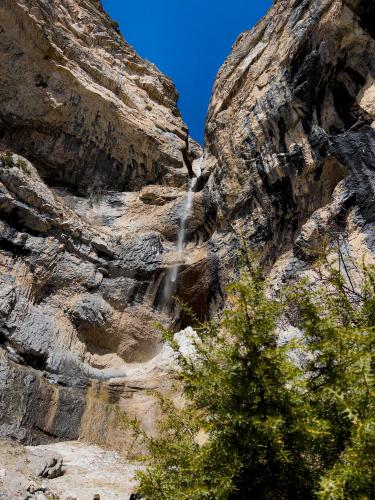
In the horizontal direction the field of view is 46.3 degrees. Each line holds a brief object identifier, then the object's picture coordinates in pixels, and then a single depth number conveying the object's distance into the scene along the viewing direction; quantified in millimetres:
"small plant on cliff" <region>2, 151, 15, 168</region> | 17891
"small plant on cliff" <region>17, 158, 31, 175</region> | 18361
